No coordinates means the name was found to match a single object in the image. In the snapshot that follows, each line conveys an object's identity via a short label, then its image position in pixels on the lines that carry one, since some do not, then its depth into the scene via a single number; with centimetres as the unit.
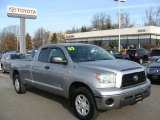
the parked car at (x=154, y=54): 1001
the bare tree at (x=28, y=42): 5723
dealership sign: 2119
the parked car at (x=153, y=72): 645
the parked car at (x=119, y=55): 1503
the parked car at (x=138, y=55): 1527
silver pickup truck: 344
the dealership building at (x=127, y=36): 3028
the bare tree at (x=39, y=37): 6381
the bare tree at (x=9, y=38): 5908
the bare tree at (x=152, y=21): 5047
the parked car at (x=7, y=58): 1039
